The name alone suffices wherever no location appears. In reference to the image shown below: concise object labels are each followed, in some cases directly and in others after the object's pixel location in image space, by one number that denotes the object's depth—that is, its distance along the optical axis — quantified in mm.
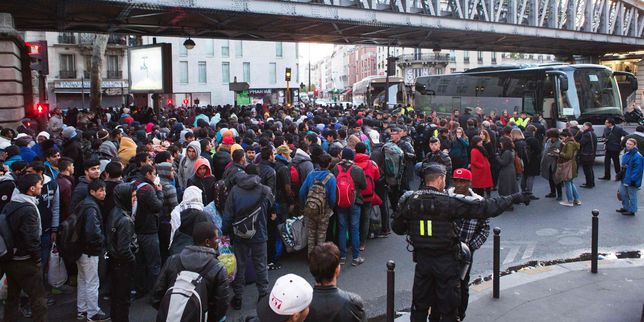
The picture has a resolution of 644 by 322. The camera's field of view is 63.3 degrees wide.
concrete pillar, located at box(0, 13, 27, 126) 13070
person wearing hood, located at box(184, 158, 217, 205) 7621
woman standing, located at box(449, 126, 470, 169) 12094
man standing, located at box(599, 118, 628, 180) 14641
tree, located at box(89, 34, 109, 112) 28055
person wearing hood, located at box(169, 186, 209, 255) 5574
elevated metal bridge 17562
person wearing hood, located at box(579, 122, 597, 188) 13383
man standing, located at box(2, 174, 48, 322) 5344
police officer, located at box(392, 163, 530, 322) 4816
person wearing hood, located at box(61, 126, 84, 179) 9516
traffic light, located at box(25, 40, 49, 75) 17453
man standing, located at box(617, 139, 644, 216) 10203
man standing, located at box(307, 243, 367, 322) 3326
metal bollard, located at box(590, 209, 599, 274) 7191
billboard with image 19156
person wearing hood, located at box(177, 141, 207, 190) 8500
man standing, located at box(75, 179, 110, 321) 5703
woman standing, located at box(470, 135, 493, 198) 11117
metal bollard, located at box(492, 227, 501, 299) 6559
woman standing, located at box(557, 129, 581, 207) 11641
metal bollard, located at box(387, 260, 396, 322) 5043
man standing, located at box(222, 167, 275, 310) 6543
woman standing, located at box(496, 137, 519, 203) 11163
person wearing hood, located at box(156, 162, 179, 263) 7020
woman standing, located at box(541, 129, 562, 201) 12141
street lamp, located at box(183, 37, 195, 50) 18562
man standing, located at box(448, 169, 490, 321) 5324
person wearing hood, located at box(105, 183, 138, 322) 5621
